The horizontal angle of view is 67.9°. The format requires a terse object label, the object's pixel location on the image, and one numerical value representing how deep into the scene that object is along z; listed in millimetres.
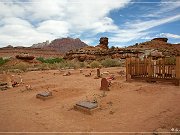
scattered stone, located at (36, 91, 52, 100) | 5117
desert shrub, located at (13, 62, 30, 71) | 14901
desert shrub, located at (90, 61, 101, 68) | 15651
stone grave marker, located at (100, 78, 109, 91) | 5690
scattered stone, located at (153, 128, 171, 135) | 2861
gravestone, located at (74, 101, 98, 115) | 3887
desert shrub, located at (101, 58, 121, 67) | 16323
